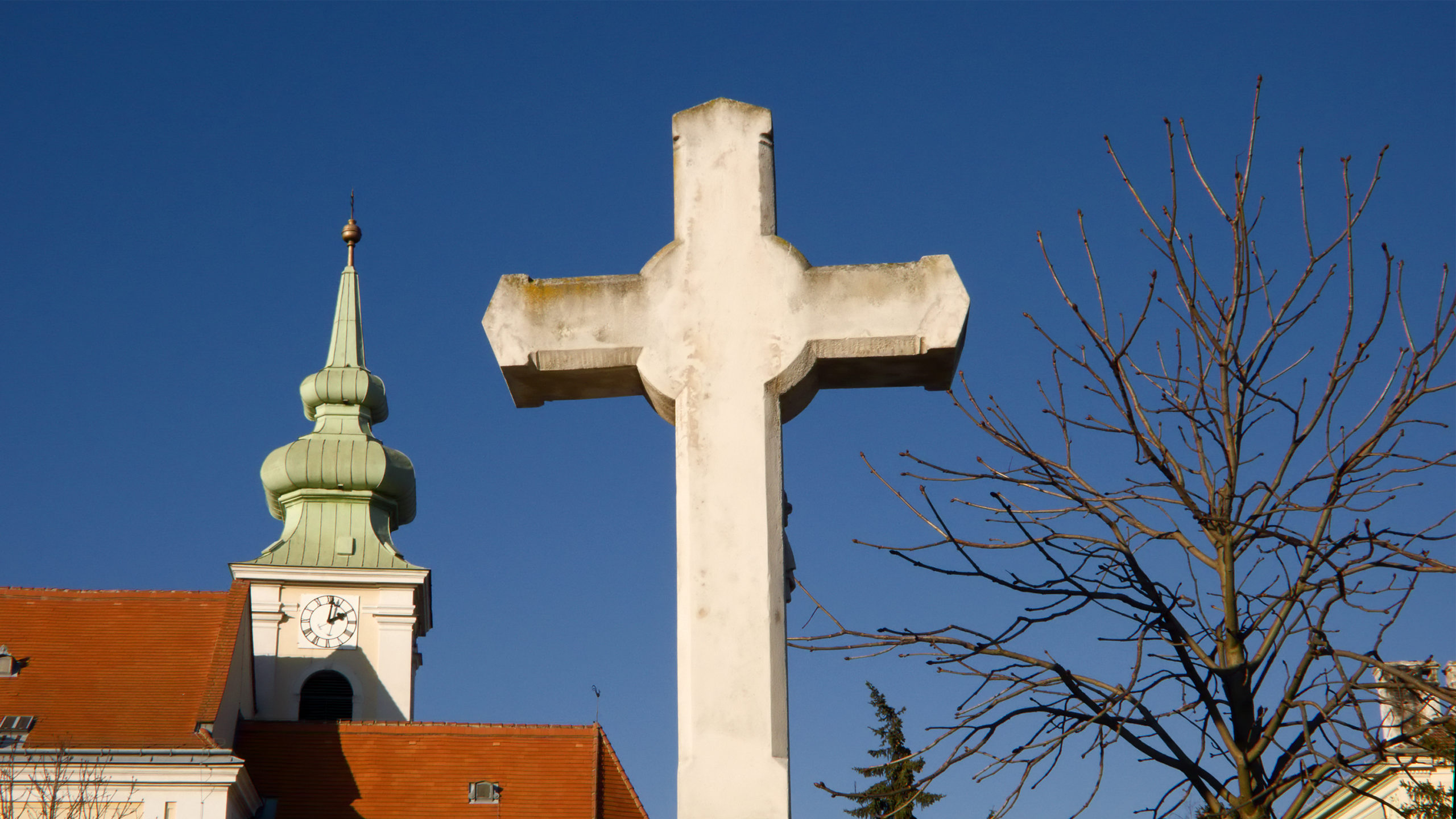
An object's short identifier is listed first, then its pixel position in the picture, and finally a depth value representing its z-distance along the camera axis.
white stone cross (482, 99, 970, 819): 5.46
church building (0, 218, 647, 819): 37.34
